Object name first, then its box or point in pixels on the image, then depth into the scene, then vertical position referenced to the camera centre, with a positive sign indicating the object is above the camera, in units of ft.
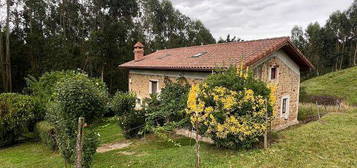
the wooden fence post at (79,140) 13.72 -4.41
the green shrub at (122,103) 35.65 -4.84
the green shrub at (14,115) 38.45 -7.57
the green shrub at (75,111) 21.58 -3.81
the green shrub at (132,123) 36.04 -8.21
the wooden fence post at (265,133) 24.26 -6.56
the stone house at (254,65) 35.27 +1.79
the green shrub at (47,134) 33.96 -9.97
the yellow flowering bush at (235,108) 23.17 -3.65
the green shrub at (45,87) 43.50 -2.81
